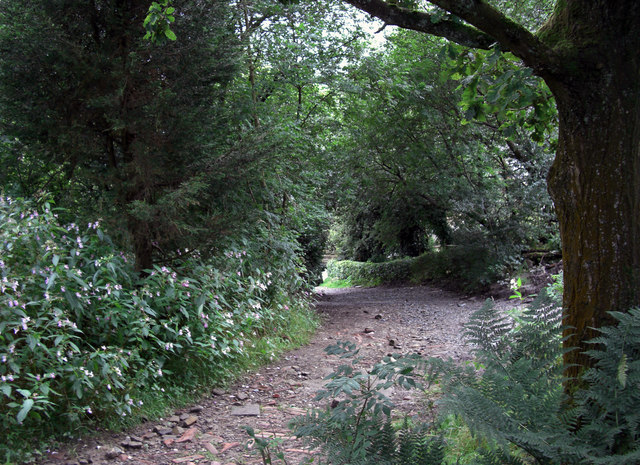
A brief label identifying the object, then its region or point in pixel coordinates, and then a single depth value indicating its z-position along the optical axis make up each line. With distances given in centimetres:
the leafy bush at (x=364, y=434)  191
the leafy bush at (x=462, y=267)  1108
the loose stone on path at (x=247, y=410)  377
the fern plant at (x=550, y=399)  173
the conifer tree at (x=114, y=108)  402
